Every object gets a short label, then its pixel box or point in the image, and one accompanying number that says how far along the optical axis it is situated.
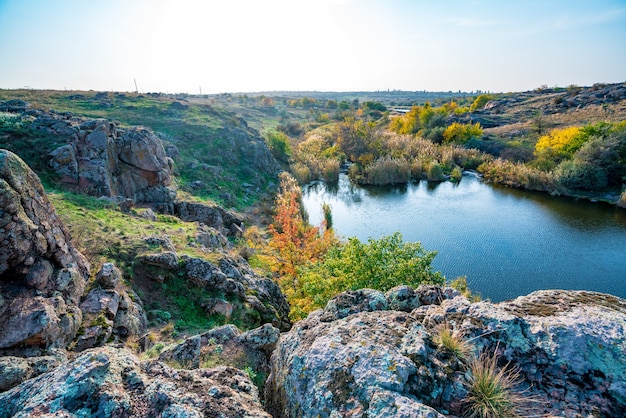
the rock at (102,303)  7.58
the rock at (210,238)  15.13
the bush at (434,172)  40.59
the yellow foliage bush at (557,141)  39.12
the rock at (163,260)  10.79
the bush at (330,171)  40.66
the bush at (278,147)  42.53
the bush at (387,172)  39.88
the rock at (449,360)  3.36
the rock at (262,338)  6.43
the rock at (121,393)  3.13
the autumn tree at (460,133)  52.09
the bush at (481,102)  82.62
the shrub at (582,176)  33.06
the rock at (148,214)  15.95
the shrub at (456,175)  40.34
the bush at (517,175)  35.47
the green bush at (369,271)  9.93
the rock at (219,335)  6.52
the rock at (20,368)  4.28
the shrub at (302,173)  39.59
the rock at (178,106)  44.92
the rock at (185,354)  5.68
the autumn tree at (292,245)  17.16
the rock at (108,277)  8.38
